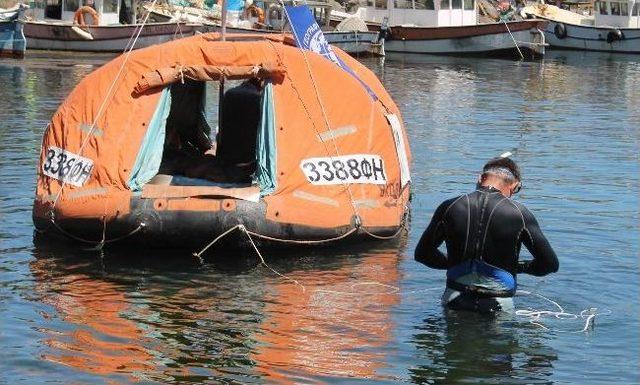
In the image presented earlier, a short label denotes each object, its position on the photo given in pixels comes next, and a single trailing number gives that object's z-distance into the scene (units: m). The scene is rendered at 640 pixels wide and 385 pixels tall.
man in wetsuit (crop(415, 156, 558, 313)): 9.76
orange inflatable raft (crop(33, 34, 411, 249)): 13.38
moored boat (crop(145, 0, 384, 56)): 46.41
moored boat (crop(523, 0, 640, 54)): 52.31
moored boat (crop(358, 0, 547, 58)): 49.38
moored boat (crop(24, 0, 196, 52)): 44.22
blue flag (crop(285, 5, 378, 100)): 15.65
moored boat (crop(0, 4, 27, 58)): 41.06
